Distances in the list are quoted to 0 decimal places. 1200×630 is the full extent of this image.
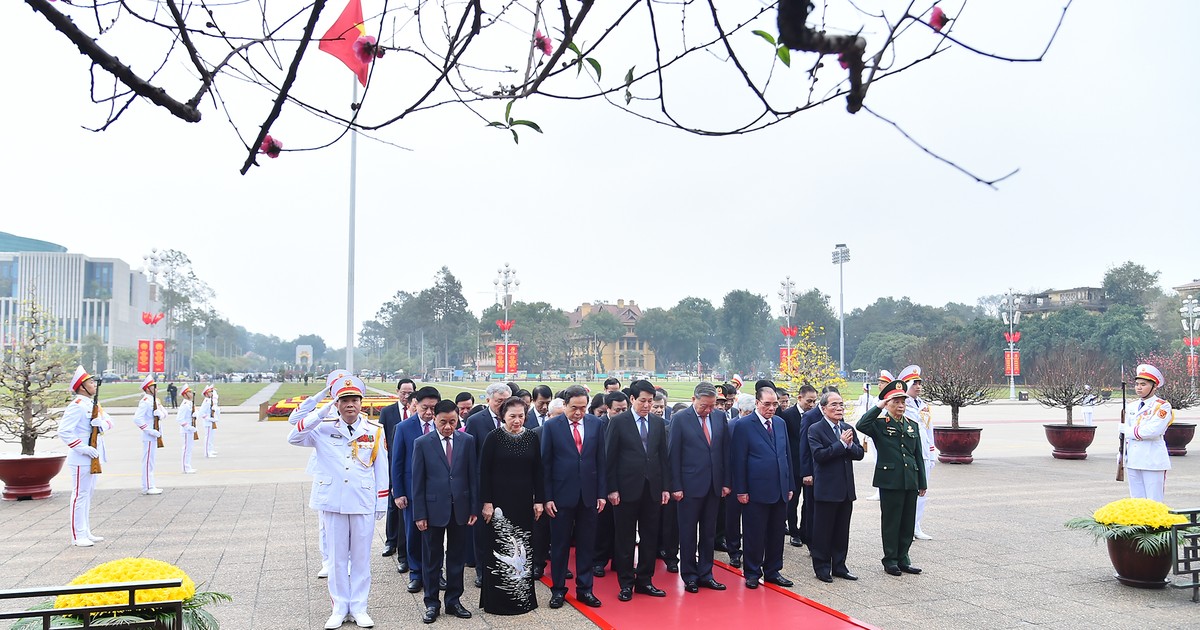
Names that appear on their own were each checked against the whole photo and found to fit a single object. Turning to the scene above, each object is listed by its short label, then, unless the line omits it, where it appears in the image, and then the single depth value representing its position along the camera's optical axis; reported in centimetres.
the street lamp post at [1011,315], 4241
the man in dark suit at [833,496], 703
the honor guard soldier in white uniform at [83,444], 834
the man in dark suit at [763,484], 683
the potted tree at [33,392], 1110
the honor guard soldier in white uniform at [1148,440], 812
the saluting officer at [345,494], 573
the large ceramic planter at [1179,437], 1756
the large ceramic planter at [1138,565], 638
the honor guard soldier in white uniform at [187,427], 1455
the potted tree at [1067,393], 1656
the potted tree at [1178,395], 1761
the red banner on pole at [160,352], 4055
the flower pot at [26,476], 1099
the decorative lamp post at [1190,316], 3981
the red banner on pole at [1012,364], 4441
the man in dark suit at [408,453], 660
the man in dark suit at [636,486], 652
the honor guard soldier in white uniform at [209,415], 1705
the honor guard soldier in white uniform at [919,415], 895
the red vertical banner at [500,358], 4541
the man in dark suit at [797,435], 852
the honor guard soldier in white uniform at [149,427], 1130
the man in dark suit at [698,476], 672
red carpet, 570
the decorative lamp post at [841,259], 4111
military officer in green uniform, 718
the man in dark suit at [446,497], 593
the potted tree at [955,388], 1582
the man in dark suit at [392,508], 806
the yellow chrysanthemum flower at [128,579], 387
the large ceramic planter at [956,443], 1576
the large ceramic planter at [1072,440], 1652
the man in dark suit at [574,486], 638
